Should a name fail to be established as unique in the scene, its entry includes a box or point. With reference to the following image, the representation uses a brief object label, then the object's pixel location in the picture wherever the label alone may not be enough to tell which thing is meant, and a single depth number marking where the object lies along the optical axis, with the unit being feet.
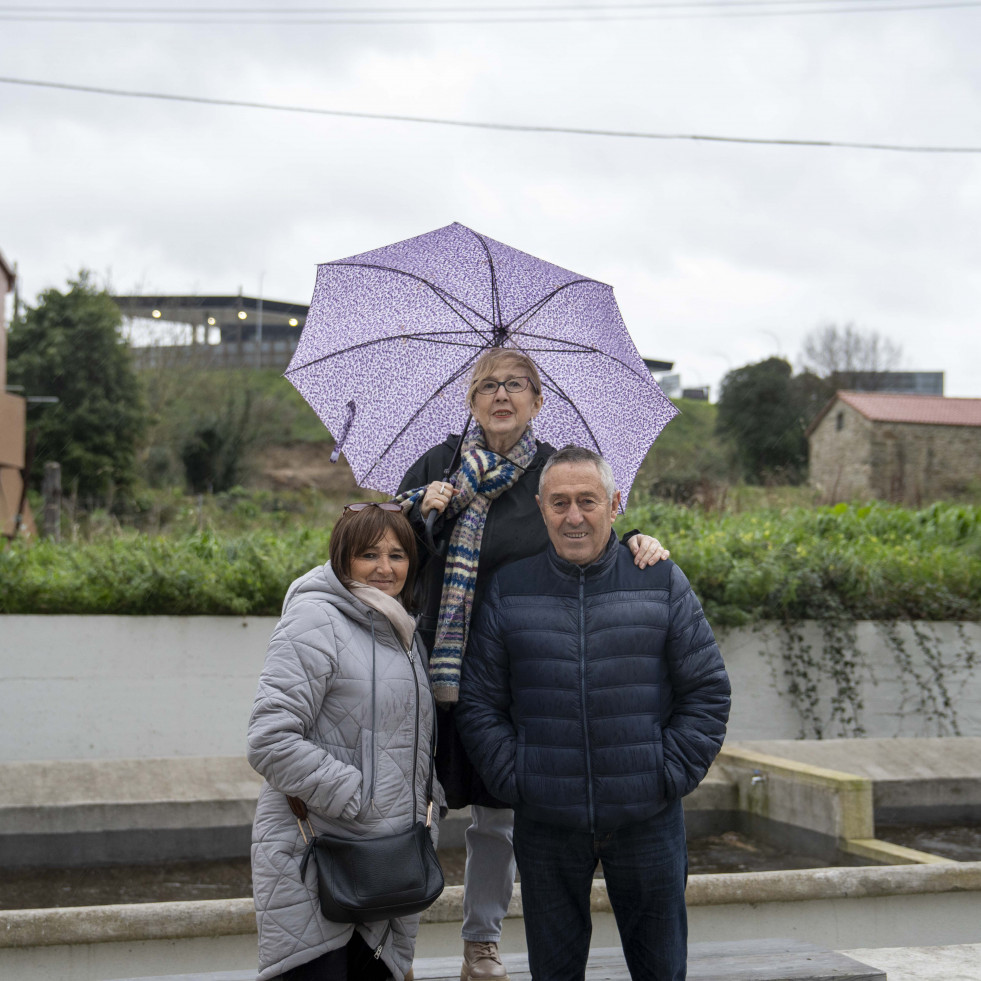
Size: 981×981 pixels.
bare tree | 167.63
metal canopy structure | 109.70
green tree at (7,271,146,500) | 76.69
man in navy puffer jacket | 8.08
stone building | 96.27
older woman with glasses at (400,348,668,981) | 9.06
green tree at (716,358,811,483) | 111.24
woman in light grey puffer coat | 7.54
